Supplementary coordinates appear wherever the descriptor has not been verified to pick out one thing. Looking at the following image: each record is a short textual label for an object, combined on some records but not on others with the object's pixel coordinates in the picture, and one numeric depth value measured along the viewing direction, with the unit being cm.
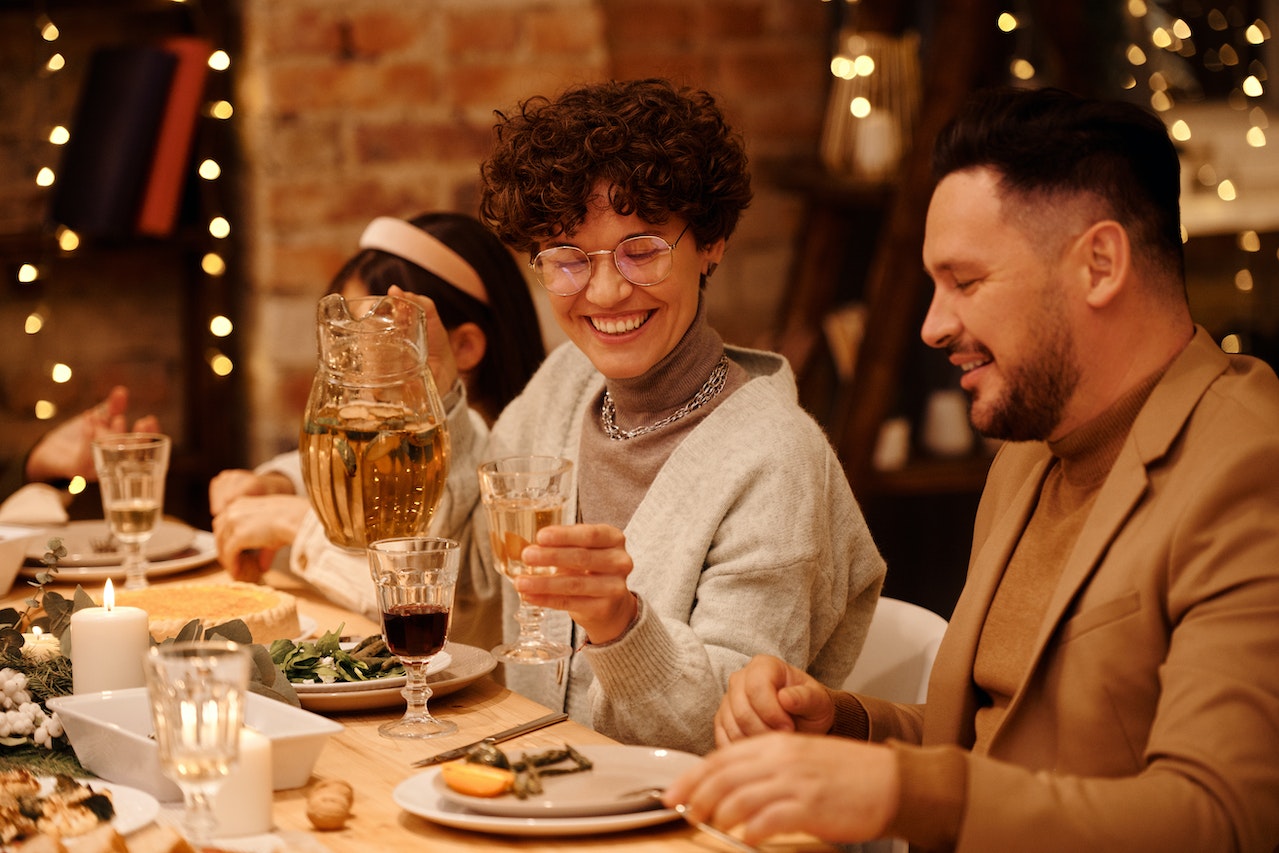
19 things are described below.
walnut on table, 202
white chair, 247
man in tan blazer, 194
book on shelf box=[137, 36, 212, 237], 393
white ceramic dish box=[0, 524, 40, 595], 273
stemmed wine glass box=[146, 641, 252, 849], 193
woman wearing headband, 293
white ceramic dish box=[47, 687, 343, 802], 208
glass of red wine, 221
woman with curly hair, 234
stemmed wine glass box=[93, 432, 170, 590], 279
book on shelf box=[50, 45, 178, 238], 390
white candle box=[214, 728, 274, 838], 199
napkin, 301
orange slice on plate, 202
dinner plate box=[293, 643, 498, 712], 229
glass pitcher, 241
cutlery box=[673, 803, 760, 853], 195
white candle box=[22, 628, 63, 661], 227
